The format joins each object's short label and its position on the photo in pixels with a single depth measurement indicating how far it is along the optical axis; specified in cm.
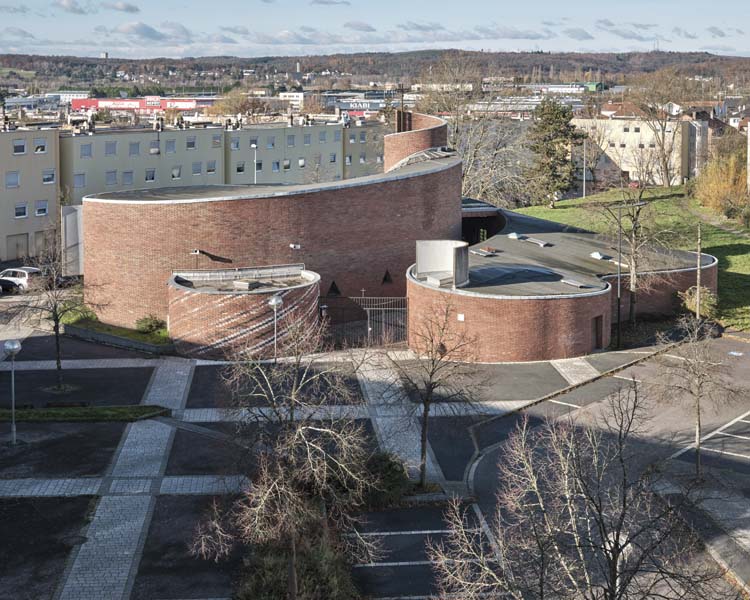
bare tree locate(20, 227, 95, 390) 3266
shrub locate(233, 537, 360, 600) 1808
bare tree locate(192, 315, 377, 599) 1861
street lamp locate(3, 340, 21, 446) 2684
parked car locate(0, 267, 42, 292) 4753
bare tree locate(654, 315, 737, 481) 2491
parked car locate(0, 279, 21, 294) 4769
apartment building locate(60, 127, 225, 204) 5884
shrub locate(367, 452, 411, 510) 2305
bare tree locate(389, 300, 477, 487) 2450
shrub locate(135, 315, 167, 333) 3769
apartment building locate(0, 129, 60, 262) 5516
